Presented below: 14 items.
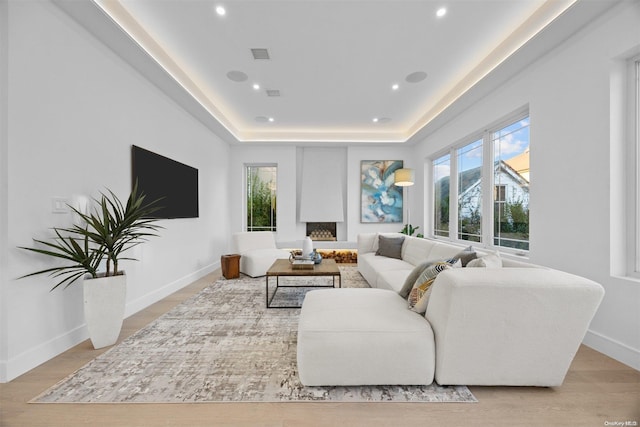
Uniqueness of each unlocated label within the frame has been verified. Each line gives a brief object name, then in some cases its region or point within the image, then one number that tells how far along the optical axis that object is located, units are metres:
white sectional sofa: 1.50
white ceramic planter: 2.11
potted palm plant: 2.08
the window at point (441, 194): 5.00
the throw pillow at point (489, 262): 1.85
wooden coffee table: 3.04
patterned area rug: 1.61
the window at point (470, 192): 3.99
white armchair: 4.54
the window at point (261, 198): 6.30
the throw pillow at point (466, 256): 2.17
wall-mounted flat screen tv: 3.11
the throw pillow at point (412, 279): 2.10
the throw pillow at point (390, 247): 4.23
